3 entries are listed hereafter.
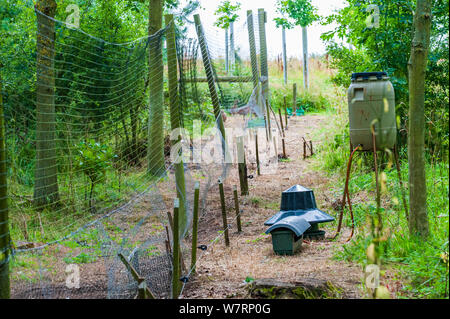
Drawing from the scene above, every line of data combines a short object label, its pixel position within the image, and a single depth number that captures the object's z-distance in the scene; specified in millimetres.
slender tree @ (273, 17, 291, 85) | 19141
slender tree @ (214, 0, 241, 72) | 17625
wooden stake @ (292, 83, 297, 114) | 14730
